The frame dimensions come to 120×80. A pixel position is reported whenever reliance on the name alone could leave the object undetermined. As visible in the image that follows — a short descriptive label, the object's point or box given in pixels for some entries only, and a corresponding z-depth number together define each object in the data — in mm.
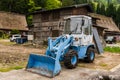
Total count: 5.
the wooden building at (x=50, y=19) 15094
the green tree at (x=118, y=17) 45831
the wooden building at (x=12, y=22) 29455
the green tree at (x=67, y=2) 43712
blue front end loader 5359
